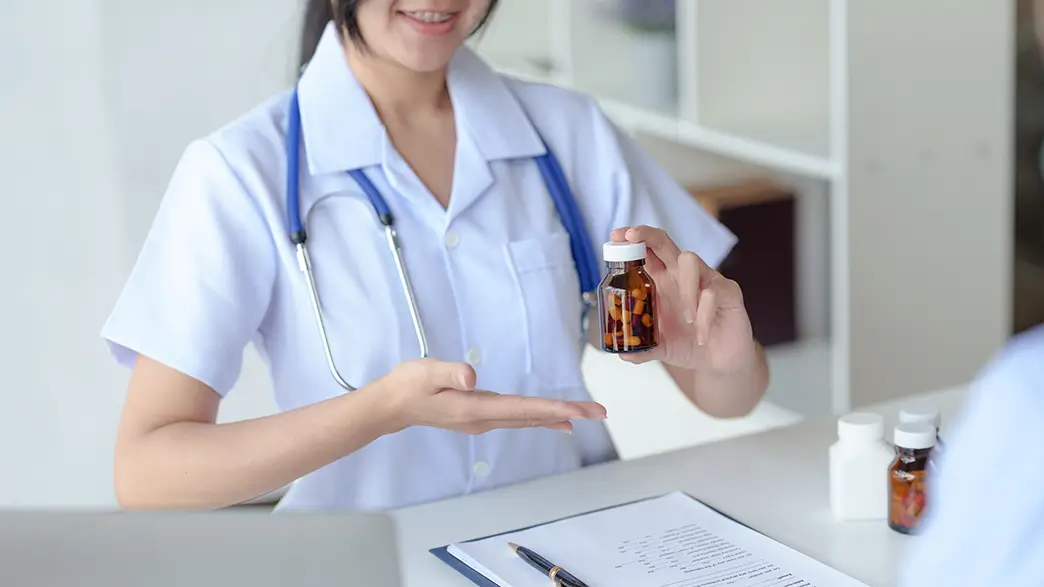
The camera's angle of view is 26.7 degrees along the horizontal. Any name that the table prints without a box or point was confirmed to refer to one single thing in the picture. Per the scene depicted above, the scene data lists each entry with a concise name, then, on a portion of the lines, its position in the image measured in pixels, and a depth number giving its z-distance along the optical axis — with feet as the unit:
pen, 5.25
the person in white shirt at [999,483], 3.52
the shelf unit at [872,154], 8.26
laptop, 3.71
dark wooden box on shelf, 10.03
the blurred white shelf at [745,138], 8.59
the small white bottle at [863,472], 5.63
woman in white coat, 5.84
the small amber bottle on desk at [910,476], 5.42
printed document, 5.31
